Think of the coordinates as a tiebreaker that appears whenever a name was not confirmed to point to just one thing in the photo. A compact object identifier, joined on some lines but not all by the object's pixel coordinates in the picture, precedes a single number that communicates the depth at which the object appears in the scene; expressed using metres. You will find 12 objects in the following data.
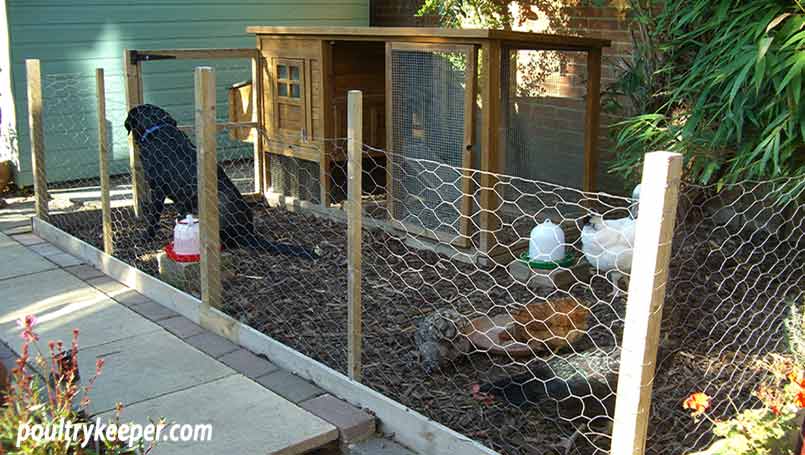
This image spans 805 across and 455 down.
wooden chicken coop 5.17
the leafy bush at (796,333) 3.64
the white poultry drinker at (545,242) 4.99
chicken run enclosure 3.38
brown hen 3.86
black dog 5.33
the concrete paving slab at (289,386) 3.51
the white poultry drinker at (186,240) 4.87
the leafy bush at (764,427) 2.43
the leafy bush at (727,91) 3.81
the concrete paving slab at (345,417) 3.21
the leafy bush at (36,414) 2.16
